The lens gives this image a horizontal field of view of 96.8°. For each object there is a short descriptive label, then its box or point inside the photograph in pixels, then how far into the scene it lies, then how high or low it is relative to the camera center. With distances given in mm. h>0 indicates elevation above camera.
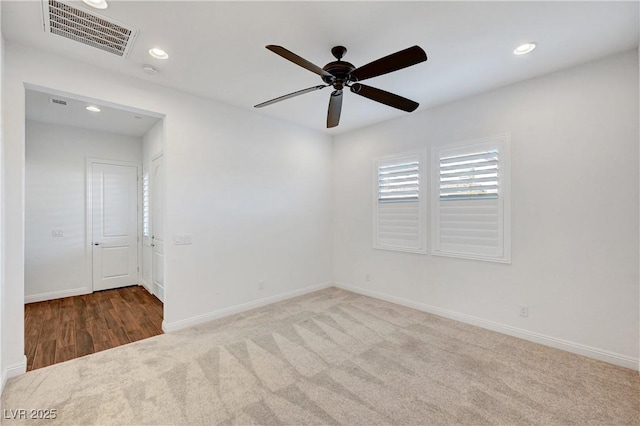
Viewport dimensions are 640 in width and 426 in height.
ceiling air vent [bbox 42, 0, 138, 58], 2043 +1461
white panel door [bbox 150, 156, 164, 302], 4328 -185
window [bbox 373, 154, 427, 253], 4027 +132
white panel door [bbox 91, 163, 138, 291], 4953 -196
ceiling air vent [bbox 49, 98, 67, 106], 3637 +1464
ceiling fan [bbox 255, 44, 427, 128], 1857 +1040
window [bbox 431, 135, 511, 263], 3242 +161
